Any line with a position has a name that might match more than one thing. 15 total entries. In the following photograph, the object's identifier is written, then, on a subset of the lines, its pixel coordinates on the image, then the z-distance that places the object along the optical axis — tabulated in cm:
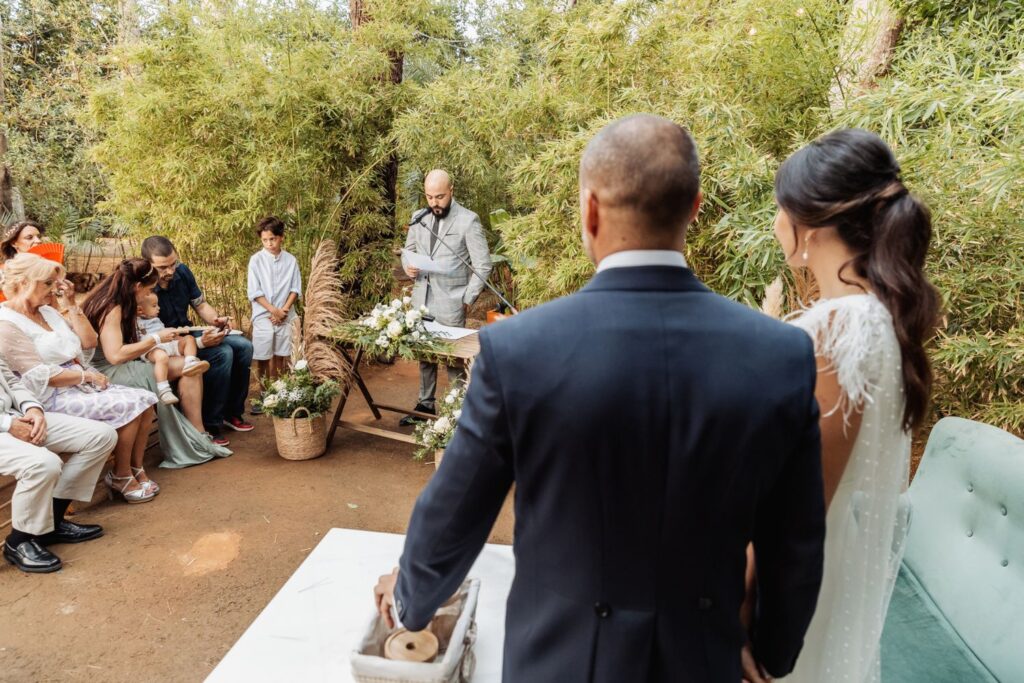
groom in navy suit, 88
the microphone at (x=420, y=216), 485
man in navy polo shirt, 441
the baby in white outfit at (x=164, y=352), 416
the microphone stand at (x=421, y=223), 466
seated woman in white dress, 327
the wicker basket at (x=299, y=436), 434
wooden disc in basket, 124
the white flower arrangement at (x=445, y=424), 389
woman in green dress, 393
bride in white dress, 124
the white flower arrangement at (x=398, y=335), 394
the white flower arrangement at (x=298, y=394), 430
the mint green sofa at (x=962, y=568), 163
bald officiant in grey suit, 472
